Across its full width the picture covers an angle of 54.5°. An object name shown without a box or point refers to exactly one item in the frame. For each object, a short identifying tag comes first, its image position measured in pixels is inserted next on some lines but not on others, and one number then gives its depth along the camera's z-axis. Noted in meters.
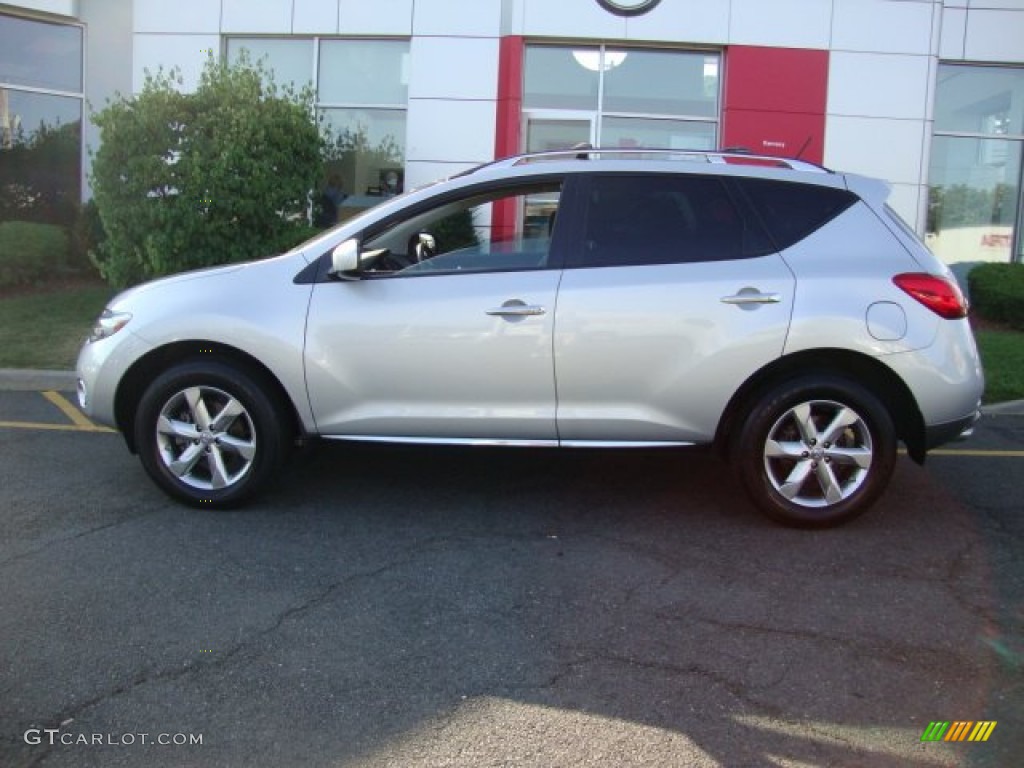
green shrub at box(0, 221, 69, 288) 11.73
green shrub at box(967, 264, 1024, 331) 11.38
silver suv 4.78
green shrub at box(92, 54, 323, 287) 9.31
